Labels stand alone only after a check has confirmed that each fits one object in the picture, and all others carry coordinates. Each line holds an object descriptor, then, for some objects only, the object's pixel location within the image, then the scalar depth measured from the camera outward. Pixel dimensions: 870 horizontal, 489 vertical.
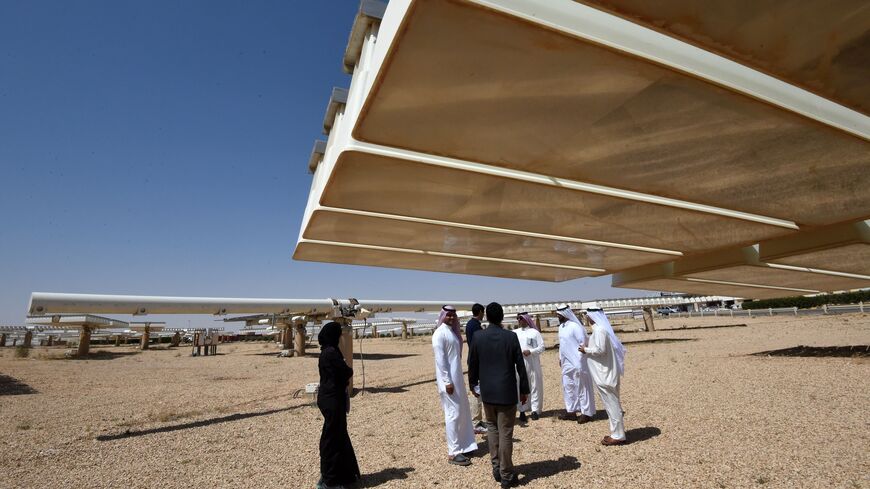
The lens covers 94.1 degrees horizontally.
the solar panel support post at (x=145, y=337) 40.56
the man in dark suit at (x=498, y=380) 4.43
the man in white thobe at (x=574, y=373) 7.41
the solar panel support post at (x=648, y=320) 34.28
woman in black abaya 4.70
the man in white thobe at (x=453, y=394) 5.50
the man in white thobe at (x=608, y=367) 5.79
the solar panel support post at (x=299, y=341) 28.19
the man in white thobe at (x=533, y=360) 8.00
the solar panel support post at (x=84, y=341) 29.92
